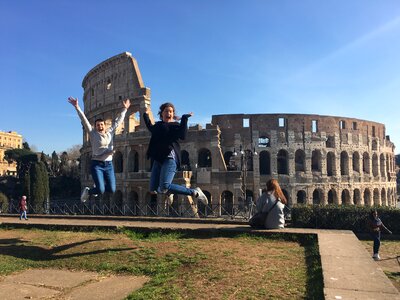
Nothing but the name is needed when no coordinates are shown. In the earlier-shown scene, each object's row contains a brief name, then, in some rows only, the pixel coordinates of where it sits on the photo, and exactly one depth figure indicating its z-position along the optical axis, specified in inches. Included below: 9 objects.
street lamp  1178.6
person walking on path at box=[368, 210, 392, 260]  382.4
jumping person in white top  262.1
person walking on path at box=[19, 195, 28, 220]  558.7
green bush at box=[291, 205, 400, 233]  494.9
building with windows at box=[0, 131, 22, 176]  4005.2
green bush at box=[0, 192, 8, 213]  934.7
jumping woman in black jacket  244.8
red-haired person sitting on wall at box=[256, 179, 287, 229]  318.0
